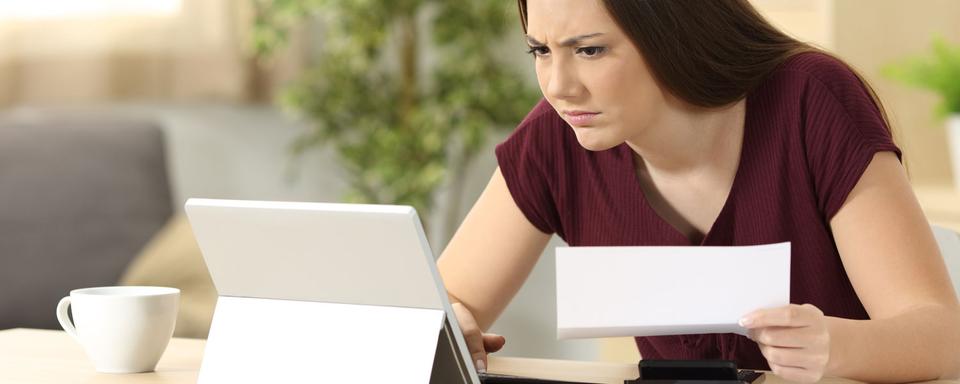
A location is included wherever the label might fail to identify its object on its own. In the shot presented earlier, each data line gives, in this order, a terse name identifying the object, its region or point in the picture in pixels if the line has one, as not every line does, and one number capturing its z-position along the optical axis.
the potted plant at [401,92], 4.24
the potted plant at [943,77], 3.27
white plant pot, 3.32
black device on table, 1.98
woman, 2.10
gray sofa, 3.88
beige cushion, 3.75
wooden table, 2.10
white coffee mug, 2.10
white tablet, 1.90
